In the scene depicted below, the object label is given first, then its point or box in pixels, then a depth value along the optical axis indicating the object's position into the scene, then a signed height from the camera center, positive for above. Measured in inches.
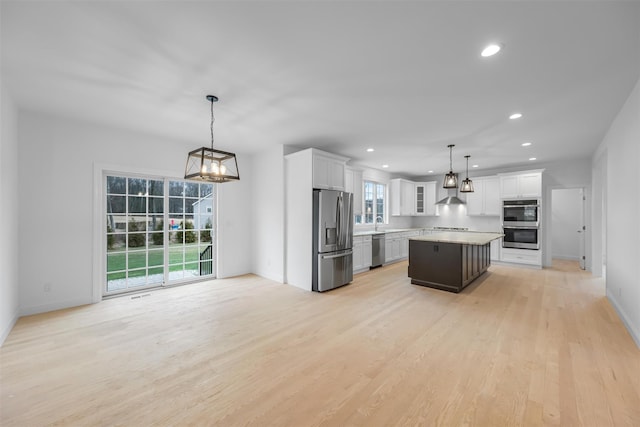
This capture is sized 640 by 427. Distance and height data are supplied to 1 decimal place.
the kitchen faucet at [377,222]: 309.7 -10.6
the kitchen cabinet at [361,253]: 242.1 -37.7
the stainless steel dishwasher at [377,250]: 261.2 -37.3
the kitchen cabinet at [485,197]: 290.8 +17.5
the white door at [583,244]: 257.6 -32.6
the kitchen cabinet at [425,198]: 342.6 +19.6
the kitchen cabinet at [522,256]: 259.6 -43.8
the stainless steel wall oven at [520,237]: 259.6 -24.5
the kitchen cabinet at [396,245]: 286.0 -36.9
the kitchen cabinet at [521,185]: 261.0 +28.7
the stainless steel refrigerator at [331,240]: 187.6 -20.0
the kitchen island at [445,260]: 183.2 -35.0
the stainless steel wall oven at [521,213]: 260.8 -0.1
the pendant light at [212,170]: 114.4 +19.3
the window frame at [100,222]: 162.9 -5.8
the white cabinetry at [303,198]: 190.1 +11.1
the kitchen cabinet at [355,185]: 262.4 +28.2
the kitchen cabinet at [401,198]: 327.6 +19.1
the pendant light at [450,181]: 193.6 +23.5
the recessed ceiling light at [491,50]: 85.7 +54.1
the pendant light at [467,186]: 207.2 +21.1
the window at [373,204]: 295.2 +10.9
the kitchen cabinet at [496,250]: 281.7 -39.5
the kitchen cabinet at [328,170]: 191.3 +32.4
